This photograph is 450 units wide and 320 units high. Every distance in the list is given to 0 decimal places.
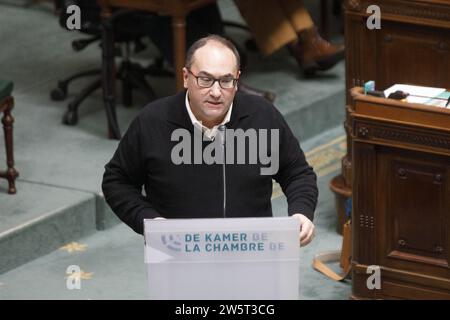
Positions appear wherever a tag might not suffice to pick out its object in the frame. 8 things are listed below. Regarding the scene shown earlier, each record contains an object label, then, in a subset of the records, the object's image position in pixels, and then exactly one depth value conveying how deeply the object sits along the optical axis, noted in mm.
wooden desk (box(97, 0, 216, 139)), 14469
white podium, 7598
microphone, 8625
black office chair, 15461
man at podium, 8617
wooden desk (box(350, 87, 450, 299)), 11398
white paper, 11562
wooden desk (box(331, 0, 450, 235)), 12492
